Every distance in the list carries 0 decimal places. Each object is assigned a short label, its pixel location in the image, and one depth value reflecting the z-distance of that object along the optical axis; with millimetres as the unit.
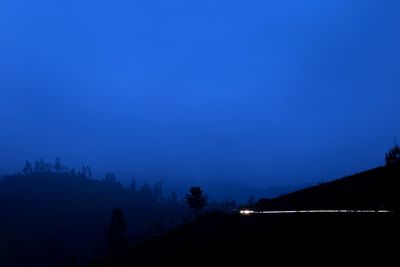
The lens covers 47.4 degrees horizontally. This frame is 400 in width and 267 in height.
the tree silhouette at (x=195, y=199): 105812
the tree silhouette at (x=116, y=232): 111312
